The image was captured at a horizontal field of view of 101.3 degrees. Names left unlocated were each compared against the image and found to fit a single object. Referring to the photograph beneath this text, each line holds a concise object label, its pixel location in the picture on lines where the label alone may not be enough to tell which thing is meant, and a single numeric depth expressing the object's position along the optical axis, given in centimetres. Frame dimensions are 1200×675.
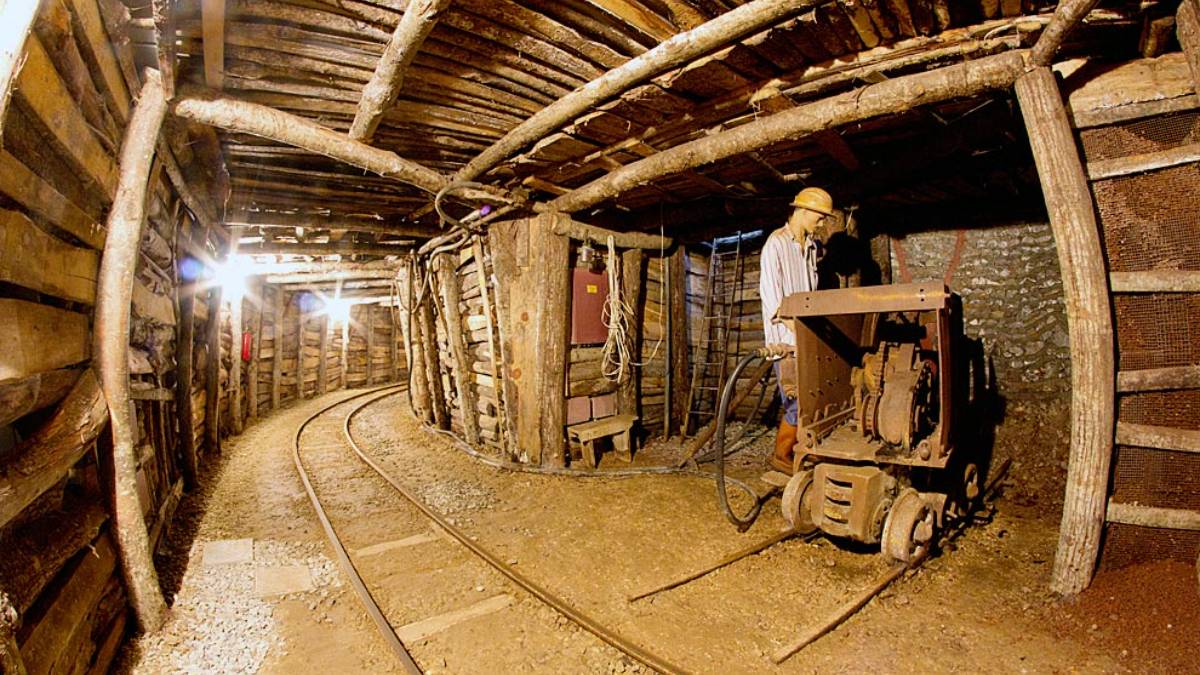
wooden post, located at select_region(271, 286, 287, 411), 1163
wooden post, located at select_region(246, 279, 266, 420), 1005
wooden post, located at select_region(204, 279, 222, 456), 664
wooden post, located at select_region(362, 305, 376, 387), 1570
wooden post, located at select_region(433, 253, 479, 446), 726
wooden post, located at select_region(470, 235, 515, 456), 645
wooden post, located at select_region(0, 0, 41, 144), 165
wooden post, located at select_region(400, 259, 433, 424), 891
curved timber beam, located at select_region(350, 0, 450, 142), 249
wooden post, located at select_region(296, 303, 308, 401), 1282
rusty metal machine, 303
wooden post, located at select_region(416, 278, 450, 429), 839
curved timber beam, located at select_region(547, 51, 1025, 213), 277
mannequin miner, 400
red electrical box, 610
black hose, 350
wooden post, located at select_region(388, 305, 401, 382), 1667
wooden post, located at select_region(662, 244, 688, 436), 719
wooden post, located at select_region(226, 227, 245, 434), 863
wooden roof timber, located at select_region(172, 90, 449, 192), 321
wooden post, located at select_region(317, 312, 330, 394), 1383
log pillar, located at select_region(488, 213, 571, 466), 580
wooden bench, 585
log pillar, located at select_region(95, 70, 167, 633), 272
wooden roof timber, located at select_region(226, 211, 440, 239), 634
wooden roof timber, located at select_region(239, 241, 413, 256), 779
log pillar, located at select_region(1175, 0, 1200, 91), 228
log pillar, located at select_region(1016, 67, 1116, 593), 255
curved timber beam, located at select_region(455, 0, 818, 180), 247
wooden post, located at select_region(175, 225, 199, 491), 510
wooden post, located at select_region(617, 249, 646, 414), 664
